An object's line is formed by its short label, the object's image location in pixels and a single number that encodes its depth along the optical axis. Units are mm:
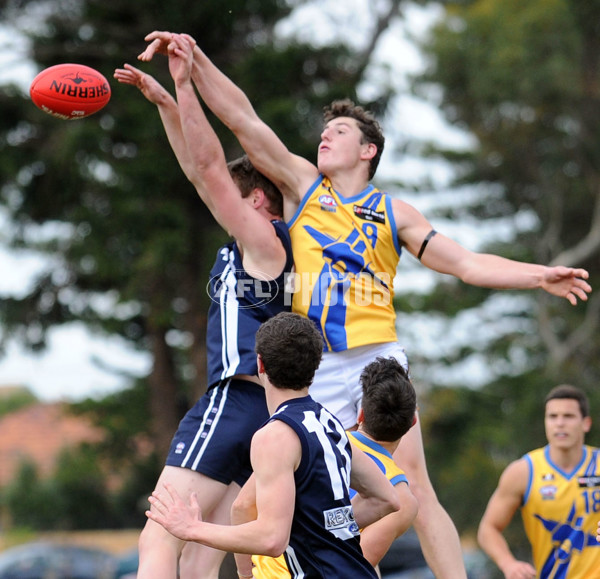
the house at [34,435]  69687
